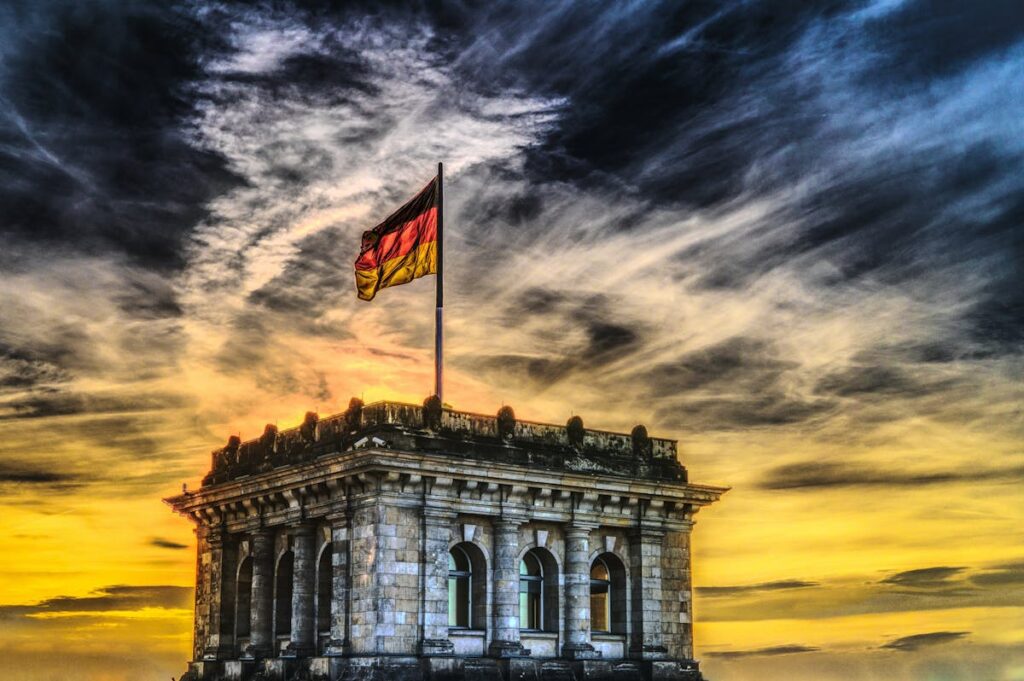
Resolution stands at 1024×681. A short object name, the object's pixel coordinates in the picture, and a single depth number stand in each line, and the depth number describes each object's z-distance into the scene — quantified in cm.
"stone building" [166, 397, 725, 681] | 4262
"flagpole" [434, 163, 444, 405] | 4741
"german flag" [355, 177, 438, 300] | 4909
